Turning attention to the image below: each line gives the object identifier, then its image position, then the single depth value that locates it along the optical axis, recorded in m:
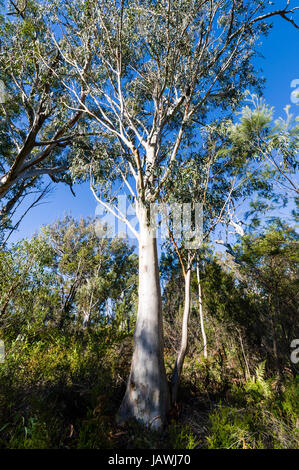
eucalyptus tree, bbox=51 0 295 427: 3.34
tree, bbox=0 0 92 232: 6.80
